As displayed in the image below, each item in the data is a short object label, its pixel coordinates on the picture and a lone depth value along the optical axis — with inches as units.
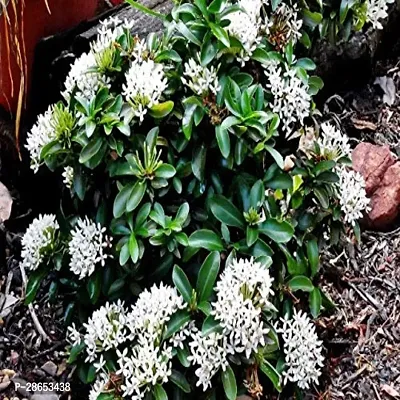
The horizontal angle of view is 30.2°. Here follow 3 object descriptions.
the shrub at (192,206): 56.2
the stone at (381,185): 80.7
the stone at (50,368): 67.5
